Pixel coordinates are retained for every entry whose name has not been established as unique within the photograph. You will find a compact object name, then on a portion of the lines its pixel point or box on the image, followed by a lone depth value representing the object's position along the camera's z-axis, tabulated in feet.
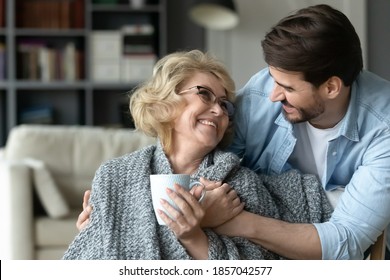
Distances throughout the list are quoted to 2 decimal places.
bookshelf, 26.85
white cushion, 15.20
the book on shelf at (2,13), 26.75
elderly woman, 6.04
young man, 6.28
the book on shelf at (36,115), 27.26
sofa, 14.99
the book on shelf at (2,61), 26.71
